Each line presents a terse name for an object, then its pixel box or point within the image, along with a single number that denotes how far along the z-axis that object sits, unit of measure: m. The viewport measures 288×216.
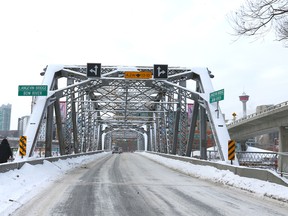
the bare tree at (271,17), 11.75
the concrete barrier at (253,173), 11.03
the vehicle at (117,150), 91.68
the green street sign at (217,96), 19.41
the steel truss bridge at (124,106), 23.88
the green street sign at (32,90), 20.67
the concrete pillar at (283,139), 41.09
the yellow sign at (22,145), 19.25
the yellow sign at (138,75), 26.56
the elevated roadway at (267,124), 39.66
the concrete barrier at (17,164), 11.66
